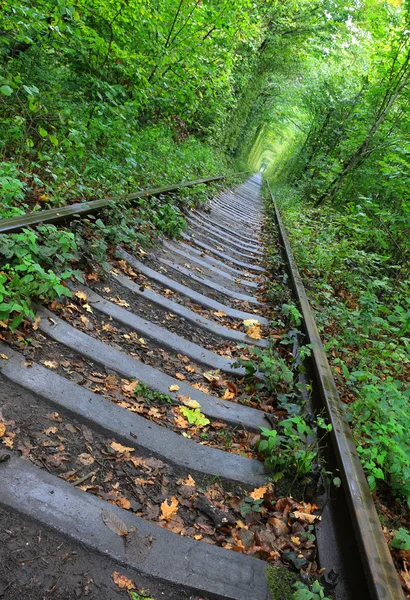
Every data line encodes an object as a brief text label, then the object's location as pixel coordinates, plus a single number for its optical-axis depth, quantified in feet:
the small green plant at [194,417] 9.21
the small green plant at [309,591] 5.87
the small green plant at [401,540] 7.44
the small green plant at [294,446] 8.30
